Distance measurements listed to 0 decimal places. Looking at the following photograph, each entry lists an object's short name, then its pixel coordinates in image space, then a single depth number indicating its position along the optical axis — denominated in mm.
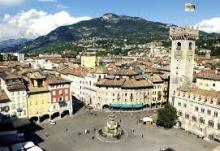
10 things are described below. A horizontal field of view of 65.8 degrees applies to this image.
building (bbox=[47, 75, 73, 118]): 51734
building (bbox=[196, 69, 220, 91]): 61720
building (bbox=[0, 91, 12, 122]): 45492
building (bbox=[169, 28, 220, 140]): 43134
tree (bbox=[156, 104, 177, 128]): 47850
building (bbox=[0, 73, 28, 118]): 46810
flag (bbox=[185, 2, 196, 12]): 50971
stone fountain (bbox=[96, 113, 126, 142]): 43828
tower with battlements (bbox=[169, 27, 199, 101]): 51907
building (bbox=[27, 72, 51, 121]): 49306
